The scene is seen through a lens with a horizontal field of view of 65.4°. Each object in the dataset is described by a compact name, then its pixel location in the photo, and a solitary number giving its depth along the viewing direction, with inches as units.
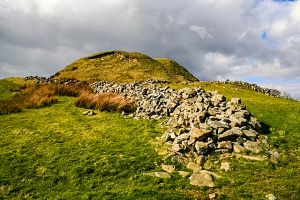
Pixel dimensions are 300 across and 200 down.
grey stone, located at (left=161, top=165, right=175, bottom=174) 456.6
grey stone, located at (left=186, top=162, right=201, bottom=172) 458.0
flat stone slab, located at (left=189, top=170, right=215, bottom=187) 418.2
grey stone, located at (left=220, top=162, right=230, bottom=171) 458.9
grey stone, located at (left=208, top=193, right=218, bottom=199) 386.1
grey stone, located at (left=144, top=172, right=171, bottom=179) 438.5
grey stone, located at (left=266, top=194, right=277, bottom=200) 375.4
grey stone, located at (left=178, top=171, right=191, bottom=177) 444.0
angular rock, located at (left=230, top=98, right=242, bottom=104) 659.4
